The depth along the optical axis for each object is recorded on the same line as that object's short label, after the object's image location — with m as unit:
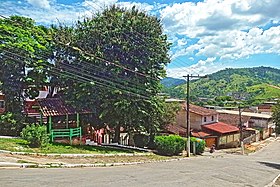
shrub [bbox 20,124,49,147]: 21.84
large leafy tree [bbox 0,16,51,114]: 27.05
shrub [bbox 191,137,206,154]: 39.22
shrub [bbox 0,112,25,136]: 26.97
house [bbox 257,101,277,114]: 108.50
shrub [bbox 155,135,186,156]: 33.72
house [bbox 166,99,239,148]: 51.59
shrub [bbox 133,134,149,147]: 36.25
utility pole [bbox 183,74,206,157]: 34.59
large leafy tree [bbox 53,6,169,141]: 29.11
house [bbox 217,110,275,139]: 74.25
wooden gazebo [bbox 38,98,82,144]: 27.38
